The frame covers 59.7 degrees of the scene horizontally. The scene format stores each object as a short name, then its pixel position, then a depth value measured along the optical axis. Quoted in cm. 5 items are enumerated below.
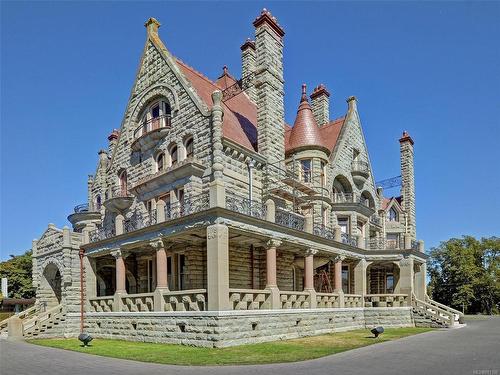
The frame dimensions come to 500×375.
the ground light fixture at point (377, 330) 2020
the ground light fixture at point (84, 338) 1903
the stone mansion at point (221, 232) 1953
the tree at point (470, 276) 5097
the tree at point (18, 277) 5600
